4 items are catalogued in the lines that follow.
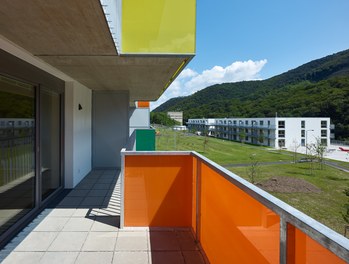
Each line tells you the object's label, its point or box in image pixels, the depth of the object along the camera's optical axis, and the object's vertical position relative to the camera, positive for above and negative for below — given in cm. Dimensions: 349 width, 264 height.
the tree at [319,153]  4254 -406
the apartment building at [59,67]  273 +102
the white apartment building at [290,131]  6197 -81
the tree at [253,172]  3316 -599
